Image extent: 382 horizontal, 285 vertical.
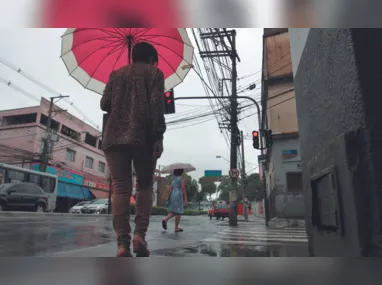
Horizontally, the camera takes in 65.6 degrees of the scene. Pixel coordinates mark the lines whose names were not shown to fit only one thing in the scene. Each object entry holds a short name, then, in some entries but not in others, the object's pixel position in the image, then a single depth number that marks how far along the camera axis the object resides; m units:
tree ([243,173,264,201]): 55.88
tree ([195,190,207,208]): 72.50
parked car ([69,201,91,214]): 19.72
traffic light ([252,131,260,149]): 12.24
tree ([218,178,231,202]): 77.26
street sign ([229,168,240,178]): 13.23
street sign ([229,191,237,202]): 13.17
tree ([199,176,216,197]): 78.14
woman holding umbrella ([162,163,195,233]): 6.23
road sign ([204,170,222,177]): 30.50
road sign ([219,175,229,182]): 34.12
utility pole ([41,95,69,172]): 21.61
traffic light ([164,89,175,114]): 6.38
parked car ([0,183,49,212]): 14.31
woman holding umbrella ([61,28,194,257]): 2.21
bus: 16.98
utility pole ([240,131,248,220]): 22.65
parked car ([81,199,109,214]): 19.78
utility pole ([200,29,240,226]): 12.59
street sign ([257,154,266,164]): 19.42
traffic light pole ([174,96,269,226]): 11.60
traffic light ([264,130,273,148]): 11.47
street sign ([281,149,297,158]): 14.57
